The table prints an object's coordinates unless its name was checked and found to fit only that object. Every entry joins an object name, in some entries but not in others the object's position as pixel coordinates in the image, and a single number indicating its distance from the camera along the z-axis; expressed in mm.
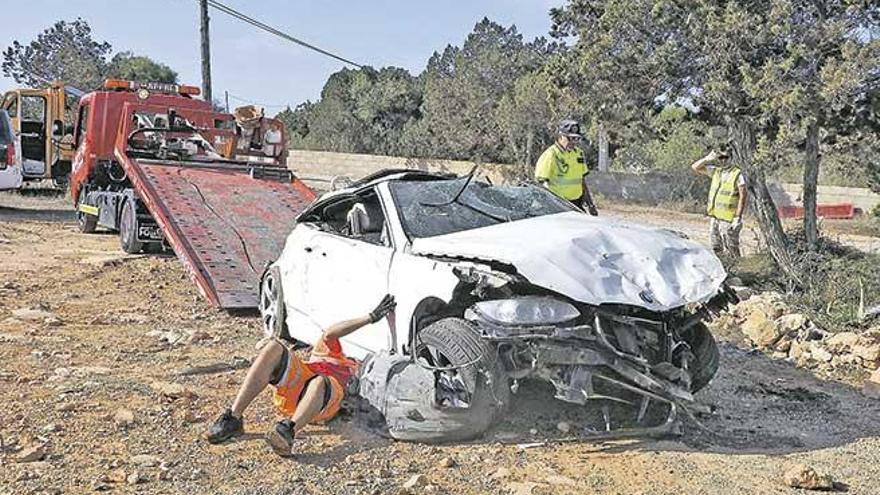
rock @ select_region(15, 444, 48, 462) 4438
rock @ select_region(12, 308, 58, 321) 8156
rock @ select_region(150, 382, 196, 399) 5696
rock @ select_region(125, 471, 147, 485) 4234
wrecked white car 4723
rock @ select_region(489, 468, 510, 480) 4434
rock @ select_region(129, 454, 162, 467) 4477
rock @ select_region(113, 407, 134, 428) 5074
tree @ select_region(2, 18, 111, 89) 63353
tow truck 9914
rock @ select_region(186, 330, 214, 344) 7525
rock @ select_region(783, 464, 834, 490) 4387
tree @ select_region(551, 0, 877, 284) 10539
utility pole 24250
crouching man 4820
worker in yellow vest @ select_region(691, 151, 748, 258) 10914
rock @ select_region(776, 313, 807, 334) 8016
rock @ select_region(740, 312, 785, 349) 7988
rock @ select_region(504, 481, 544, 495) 4266
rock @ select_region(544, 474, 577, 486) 4375
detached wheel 4754
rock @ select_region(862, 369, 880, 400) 6699
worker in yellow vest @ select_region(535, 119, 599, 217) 9086
